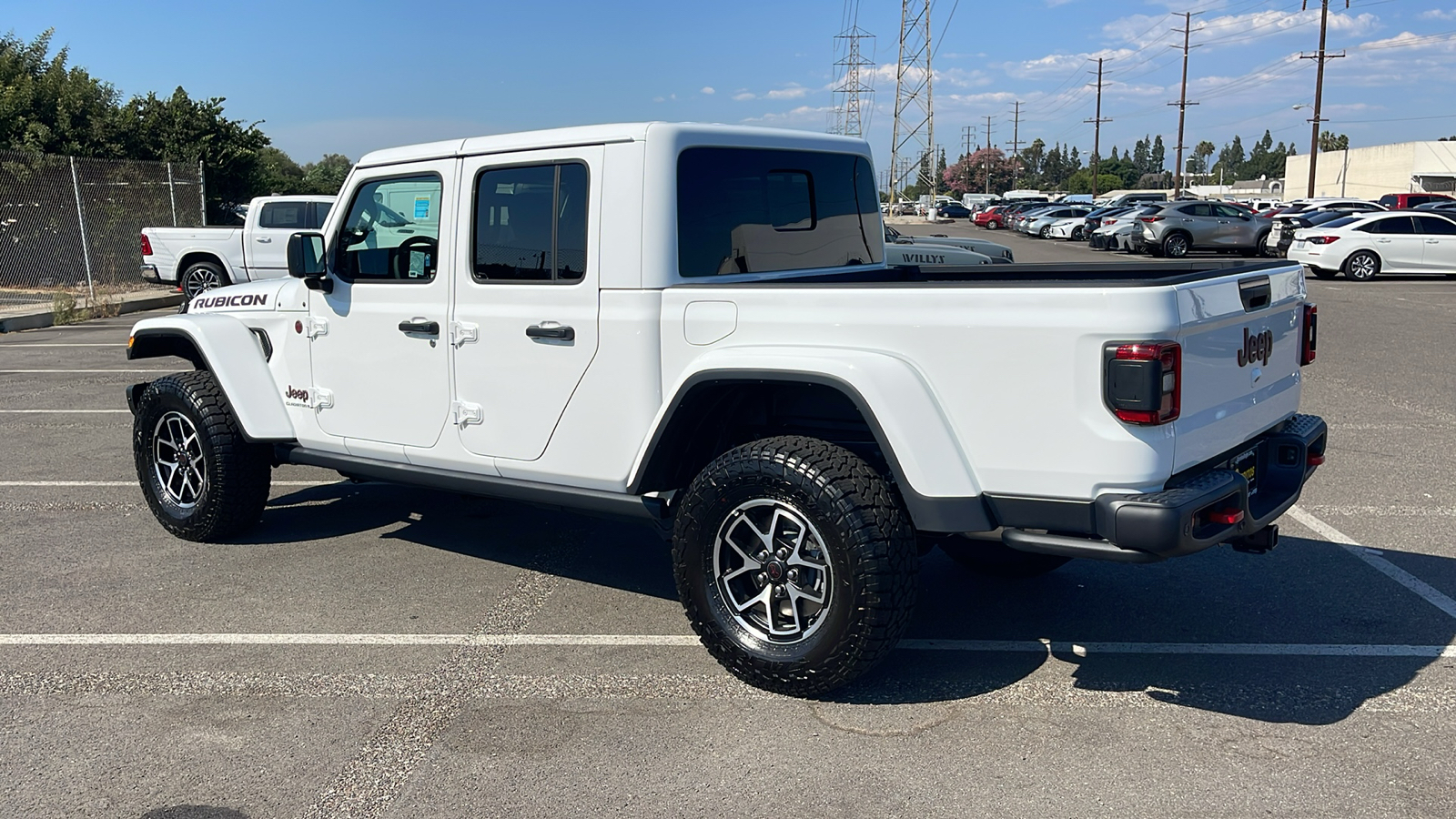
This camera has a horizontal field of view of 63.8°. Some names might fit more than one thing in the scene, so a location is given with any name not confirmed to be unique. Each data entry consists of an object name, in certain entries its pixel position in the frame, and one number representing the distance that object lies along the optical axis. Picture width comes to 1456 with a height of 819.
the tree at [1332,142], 157.25
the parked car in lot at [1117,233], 34.12
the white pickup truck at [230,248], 17.45
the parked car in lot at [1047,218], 47.66
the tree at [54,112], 22.34
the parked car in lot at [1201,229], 30.28
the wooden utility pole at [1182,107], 63.58
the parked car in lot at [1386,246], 23.38
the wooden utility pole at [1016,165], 145.07
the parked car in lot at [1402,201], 36.12
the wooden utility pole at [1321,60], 50.03
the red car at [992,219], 60.09
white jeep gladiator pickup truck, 3.63
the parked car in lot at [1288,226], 27.90
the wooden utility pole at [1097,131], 90.25
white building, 77.75
